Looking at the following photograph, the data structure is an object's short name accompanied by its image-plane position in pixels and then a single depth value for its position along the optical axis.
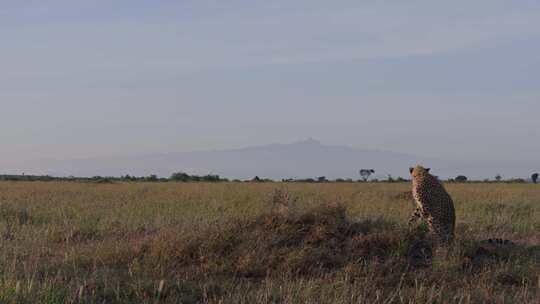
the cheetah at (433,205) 16.58
